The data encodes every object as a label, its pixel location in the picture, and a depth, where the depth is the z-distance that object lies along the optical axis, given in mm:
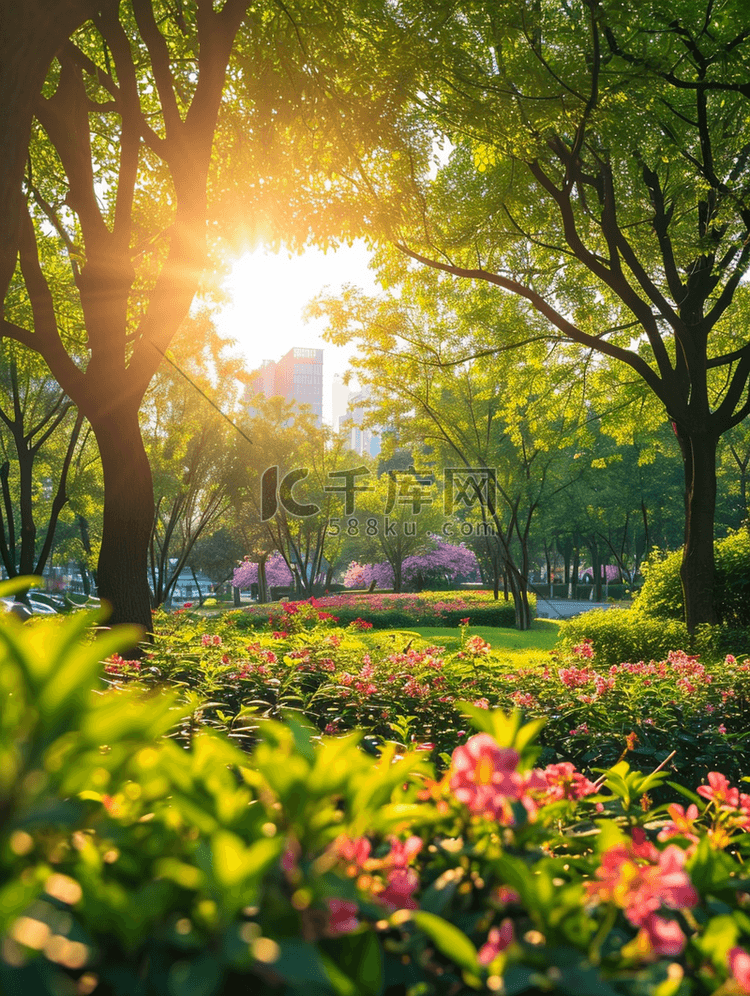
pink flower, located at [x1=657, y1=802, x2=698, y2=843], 1420
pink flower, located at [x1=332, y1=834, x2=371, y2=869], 981
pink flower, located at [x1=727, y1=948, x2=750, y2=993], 769
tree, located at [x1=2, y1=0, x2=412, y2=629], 5719
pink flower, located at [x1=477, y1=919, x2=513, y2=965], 836
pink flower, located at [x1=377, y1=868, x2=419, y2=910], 949
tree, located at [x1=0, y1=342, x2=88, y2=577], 15266
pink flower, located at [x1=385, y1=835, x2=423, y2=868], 1064
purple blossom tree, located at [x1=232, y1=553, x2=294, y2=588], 48469
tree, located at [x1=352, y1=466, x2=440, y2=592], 30750
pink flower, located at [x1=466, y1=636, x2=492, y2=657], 4973
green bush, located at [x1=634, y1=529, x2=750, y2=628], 10281
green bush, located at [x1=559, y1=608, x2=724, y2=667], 8648
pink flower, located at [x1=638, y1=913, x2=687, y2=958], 850
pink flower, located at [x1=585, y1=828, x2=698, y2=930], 928
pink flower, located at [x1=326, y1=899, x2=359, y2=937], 805
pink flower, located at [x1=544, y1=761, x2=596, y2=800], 1545
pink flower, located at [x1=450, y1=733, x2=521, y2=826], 1064
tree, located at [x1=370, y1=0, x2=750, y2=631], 6316
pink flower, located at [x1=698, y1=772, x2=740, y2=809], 1521
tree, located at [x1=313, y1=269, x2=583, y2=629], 12602
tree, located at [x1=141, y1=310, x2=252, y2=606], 16672
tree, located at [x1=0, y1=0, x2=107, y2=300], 3270
